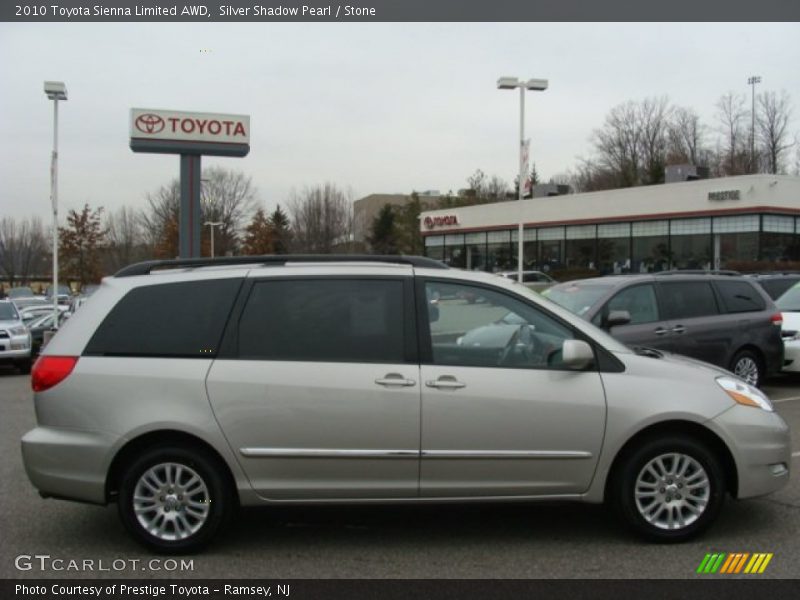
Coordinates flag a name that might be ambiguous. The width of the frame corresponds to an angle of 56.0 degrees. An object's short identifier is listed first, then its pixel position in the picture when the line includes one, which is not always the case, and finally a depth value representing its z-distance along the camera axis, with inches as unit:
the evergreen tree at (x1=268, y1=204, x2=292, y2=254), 2326.5
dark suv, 361.4
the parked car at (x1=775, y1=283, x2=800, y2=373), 445.7
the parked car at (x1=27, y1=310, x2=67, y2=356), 744.3
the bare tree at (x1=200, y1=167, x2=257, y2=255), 2591.0
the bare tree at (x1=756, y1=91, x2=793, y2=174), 2657.5
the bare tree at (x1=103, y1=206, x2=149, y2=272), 2780.5
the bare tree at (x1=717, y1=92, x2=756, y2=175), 2679.6
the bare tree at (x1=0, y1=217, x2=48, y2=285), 2999.5
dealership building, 1305.4
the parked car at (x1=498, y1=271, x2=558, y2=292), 1518.0
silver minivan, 180.2
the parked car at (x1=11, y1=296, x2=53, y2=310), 1305.4
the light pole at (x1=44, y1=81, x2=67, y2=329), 882.8
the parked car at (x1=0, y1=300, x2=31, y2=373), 617.6
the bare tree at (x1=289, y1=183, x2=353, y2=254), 2267.5
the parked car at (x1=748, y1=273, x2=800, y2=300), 582.6
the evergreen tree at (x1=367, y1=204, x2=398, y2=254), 2763.3
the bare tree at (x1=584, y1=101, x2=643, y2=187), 3080.7
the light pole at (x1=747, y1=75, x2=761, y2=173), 2699.3
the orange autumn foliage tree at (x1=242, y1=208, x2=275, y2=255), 2250.2
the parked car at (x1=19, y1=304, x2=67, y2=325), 912.9
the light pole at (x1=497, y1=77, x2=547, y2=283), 847.7
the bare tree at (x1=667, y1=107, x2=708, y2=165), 3011.8
